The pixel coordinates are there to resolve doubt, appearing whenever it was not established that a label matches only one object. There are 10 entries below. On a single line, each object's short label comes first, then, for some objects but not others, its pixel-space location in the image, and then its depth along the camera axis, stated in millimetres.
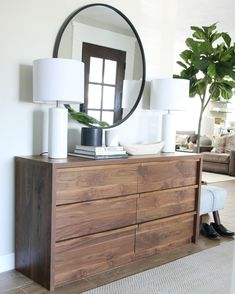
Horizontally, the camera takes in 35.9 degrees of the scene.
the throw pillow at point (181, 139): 8422
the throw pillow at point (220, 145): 7534
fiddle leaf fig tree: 3545
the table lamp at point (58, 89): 2209
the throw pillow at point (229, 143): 7406
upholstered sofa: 7066
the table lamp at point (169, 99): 2980
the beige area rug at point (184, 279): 2236
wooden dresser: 2172
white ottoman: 3305
